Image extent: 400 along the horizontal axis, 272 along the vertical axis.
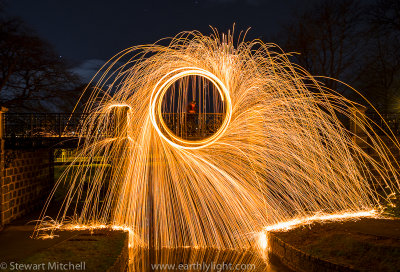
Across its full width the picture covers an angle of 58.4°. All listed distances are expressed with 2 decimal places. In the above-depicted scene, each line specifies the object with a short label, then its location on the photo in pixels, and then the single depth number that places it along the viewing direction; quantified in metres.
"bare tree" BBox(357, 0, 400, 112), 20.50
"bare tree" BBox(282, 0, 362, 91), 20.98
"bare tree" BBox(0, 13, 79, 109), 19.36
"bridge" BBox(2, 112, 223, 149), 12.75
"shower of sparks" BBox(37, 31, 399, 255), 8.73
